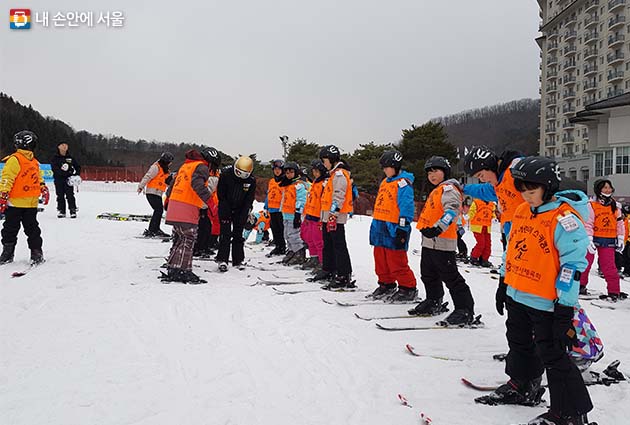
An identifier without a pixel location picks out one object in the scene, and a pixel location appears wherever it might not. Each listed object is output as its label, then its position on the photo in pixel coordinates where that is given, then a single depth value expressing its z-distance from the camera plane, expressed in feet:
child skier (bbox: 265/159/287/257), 36.19
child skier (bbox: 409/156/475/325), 17.53
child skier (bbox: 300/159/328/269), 29.43
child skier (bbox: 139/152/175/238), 38.78
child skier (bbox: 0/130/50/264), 24.68
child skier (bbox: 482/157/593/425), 9.68
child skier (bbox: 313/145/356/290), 23.80
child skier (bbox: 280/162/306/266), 32.51
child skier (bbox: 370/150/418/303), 20.48
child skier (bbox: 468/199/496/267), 36.70
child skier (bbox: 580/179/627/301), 25.39
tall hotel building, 148.58
